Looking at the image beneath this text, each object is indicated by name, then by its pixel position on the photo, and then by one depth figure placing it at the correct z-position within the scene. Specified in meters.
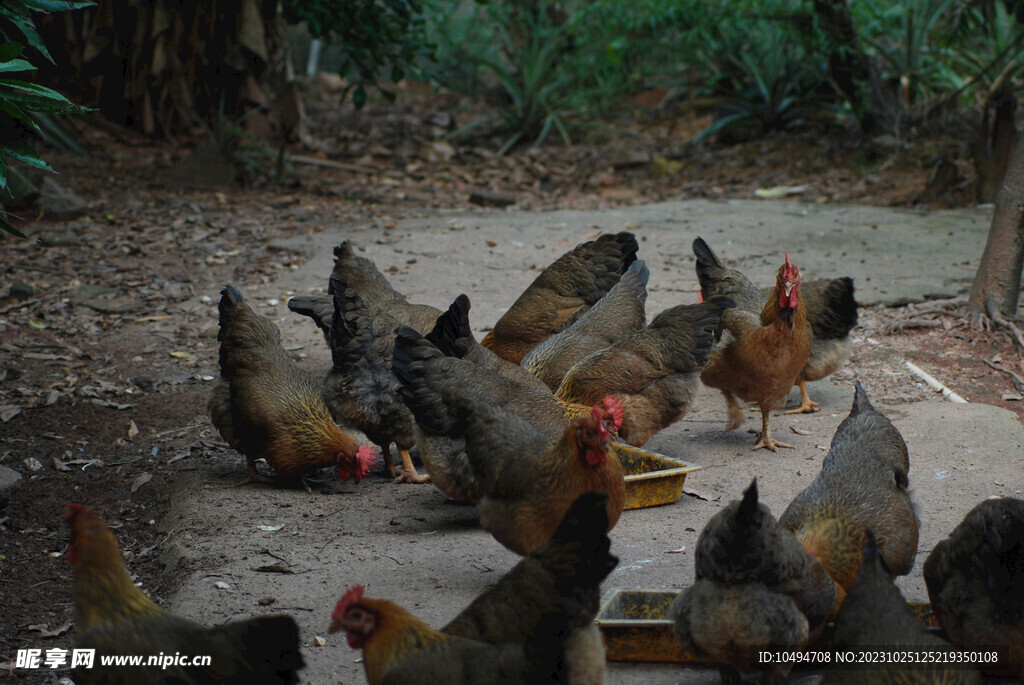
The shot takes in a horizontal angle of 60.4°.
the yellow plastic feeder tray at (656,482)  4.60
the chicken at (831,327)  6.08
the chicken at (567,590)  2.74
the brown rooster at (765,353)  5.39
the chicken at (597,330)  5.73
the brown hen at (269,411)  5.08
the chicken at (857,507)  3.44
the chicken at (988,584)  2.95
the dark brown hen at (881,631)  2.64
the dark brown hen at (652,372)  5.23
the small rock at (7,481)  4.68
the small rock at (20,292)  7.86
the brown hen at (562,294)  6.43
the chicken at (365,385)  5.33
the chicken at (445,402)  4.56
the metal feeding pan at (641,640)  3.26
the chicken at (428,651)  2.60
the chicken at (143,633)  2.67
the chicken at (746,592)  2.93
